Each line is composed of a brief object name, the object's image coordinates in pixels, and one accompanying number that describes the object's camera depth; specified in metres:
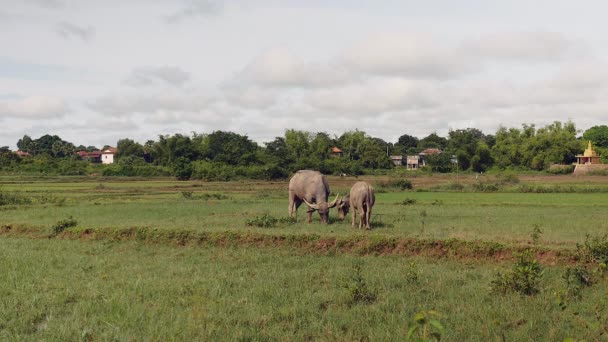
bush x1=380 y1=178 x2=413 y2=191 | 35.98
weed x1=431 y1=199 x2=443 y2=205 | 24.08
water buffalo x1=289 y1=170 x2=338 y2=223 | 15.99
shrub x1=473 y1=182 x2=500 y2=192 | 33.62
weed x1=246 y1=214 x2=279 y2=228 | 14.52
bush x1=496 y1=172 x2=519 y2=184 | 41.95
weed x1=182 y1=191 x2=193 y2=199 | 28.74
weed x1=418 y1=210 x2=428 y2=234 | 14.72
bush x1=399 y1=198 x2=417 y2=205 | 23.88
